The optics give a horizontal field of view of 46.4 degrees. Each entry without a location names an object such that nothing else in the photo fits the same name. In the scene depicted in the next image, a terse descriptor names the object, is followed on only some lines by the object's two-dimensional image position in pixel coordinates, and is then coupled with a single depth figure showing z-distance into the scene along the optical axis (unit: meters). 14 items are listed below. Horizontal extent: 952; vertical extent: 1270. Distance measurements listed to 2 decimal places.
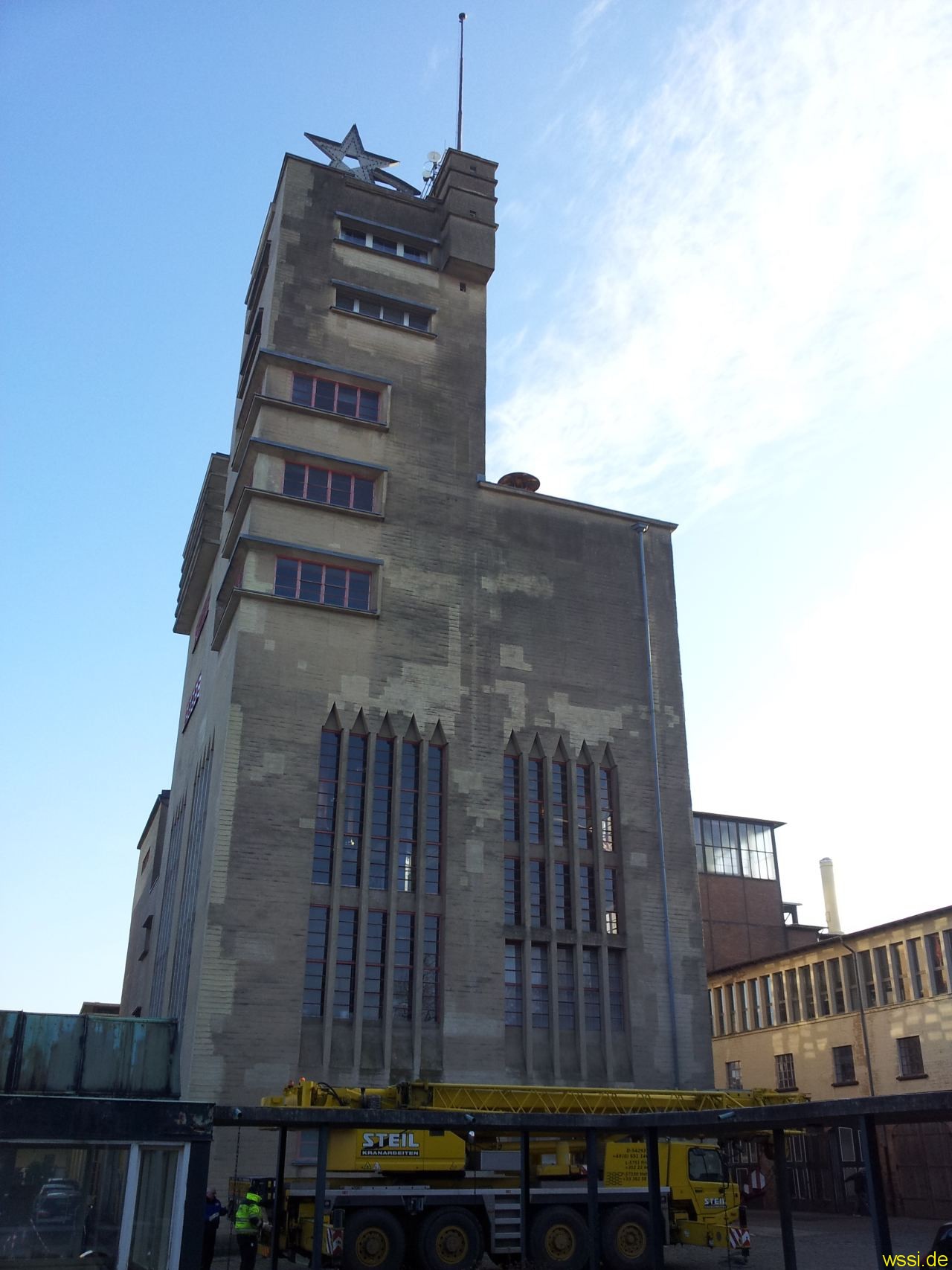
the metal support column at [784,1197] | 17.73
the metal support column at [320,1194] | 18.95
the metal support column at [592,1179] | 20.78
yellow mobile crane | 22.66
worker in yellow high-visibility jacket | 21.72
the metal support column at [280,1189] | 21.27
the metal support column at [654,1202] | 19.86
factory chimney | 62.47
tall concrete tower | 32.69
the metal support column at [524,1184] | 22.28
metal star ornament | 47.00
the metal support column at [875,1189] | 14.57
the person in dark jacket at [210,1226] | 22.80
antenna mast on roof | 48.82
